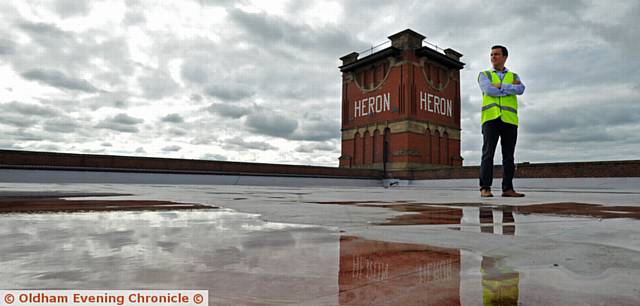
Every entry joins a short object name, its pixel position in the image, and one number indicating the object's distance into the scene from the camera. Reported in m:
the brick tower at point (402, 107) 20.47
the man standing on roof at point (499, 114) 3.96
